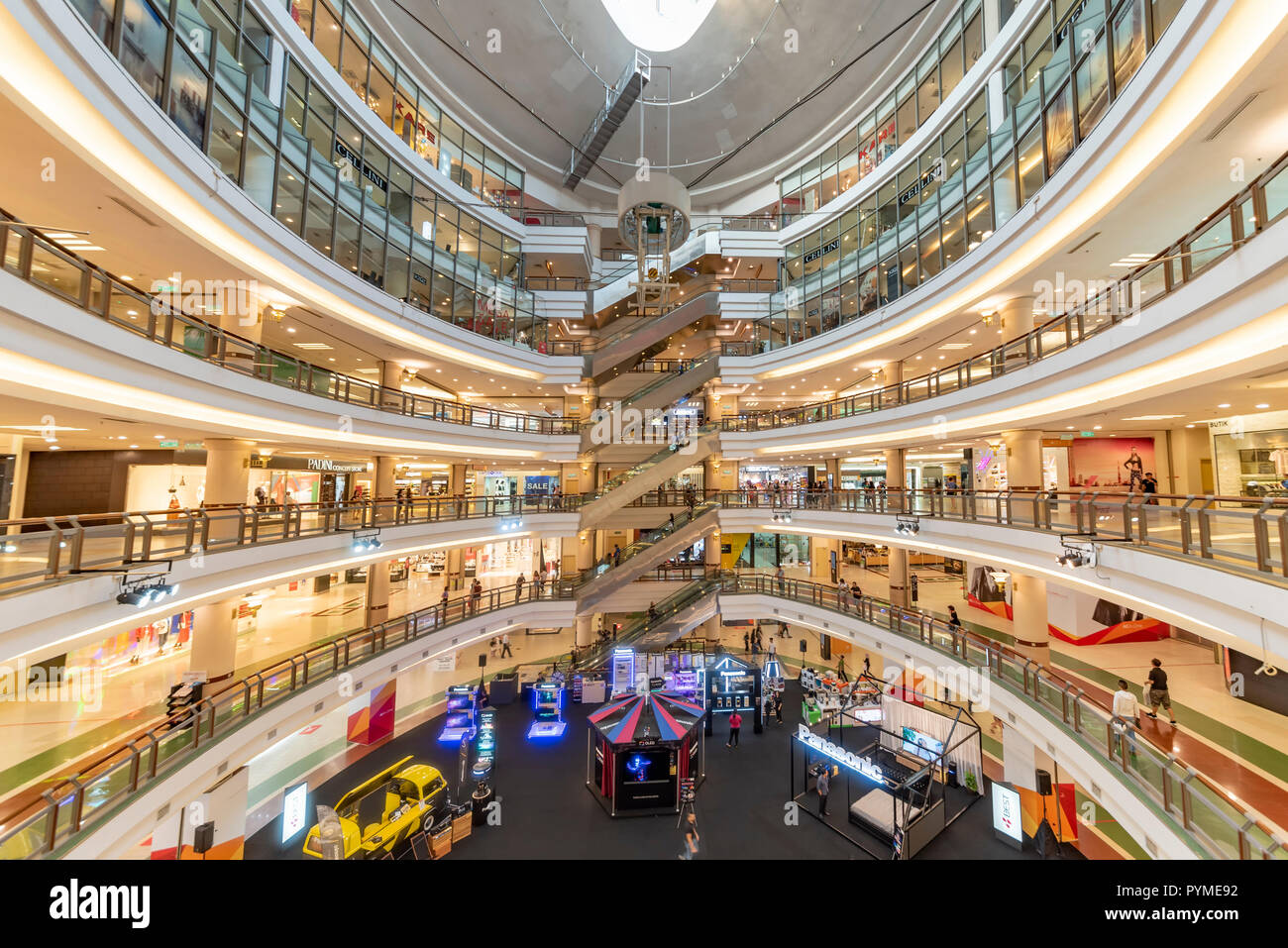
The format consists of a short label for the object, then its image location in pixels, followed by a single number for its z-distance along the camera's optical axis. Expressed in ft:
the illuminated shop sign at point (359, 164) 51.29
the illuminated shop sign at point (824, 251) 71.18
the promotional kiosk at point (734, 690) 58.49
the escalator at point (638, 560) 65.46
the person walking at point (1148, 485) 36.55
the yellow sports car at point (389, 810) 35.14
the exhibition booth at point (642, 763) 42.37
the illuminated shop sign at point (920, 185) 56.13
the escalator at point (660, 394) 71.00
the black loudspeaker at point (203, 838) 31.48
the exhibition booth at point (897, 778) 37.27
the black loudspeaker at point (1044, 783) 36.96
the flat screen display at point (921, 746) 42.02
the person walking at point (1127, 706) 29.42
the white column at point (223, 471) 37.45
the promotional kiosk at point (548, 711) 54.44
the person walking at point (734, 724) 51.52
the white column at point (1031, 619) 41.70
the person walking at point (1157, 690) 36.70
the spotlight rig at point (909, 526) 45.52
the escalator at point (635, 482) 66.90
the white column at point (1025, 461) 40.98
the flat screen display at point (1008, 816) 36.55
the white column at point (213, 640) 36.52
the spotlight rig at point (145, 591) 22.84
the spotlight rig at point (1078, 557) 26.40
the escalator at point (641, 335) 73.97
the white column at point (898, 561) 61.46
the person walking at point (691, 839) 37.22
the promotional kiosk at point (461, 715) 52.08
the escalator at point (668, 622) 64.59
